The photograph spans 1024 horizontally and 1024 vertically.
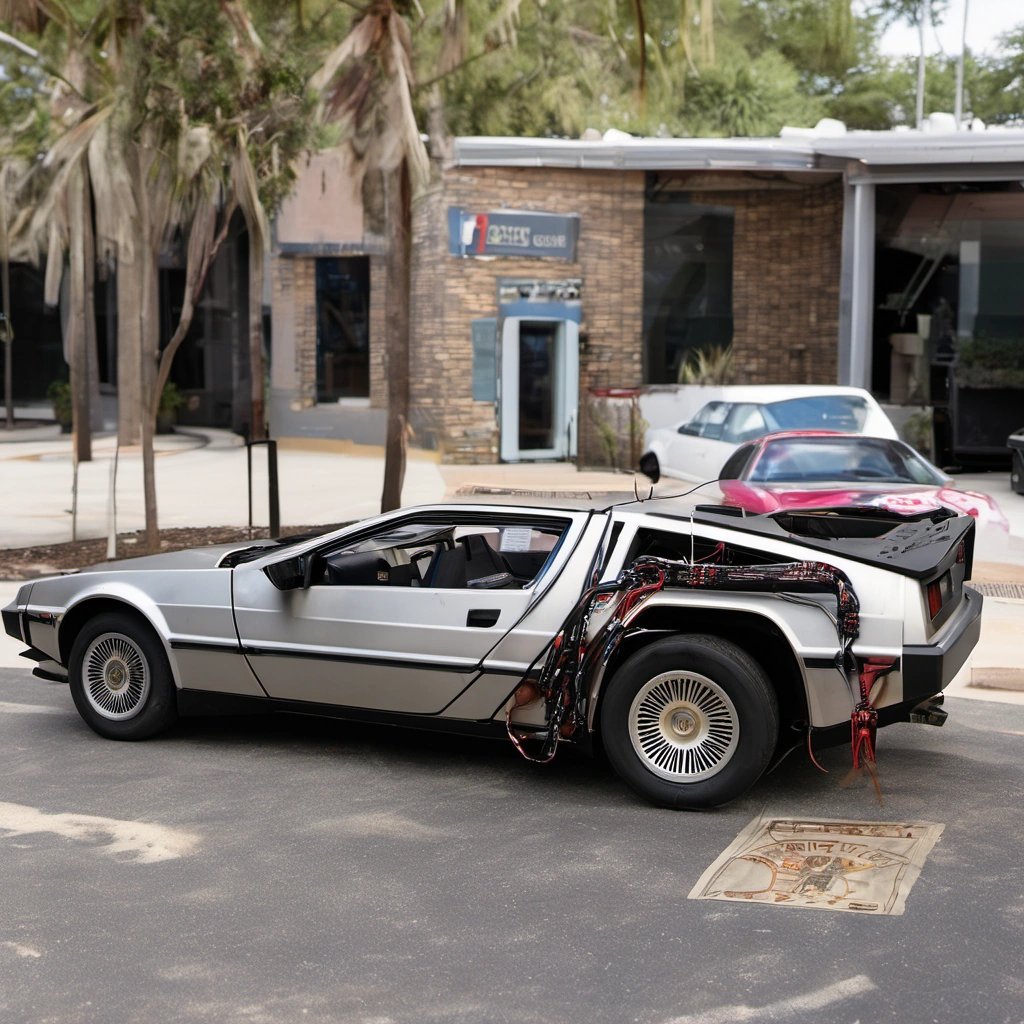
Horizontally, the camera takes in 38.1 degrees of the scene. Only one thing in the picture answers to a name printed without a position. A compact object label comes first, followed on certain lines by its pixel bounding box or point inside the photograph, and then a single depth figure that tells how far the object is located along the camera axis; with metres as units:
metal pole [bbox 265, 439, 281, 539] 13.78
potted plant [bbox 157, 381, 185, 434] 30.36
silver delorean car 6.17
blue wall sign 23.33
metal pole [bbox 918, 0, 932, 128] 40.11
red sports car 11.60
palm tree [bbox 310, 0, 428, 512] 13.56
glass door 23.86
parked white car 16.09
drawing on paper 5.25
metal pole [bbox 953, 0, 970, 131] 39.59
